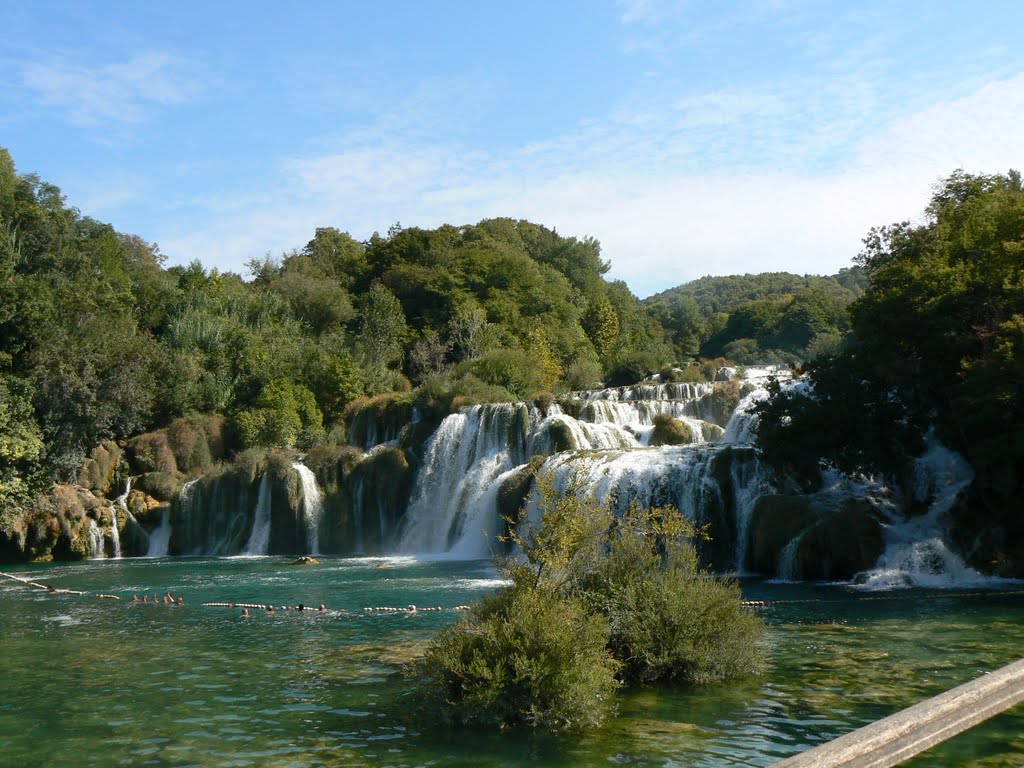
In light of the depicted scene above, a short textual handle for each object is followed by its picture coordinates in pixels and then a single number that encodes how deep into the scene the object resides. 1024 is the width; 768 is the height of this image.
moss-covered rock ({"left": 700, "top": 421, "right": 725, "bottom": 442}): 35.34
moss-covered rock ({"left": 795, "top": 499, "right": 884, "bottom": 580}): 23.75
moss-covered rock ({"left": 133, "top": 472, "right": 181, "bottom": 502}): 39.72
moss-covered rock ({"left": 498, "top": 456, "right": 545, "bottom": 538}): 30.97
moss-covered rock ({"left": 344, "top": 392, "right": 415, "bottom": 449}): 42.84
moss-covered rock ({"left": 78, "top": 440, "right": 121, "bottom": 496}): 39.66
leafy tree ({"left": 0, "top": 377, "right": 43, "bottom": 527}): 35.78
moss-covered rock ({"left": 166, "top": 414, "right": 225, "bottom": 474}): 42.12
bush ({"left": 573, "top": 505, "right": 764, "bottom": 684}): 12.59
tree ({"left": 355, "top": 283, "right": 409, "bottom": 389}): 53.72
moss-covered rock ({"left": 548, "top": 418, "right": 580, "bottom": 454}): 34.84
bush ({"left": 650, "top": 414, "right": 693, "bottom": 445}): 34.38
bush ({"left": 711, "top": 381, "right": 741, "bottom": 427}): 37.72
